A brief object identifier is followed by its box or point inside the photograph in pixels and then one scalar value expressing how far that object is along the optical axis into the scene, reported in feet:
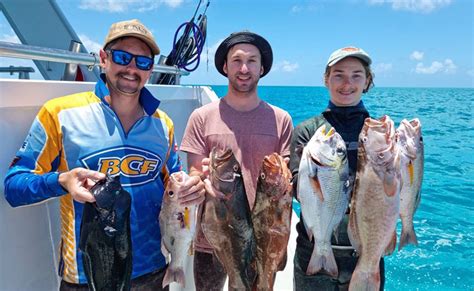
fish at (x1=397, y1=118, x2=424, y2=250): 7.01
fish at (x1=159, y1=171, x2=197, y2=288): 7.66
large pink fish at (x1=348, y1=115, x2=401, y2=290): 6.82
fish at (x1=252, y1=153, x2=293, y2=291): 7.57
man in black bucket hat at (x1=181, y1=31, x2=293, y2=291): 9.09
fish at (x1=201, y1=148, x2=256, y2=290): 7.87
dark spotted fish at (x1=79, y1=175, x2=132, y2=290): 6.36
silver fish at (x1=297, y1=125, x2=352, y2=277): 7.09
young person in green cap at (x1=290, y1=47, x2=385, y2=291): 8.11
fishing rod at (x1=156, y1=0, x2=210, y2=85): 16.75
